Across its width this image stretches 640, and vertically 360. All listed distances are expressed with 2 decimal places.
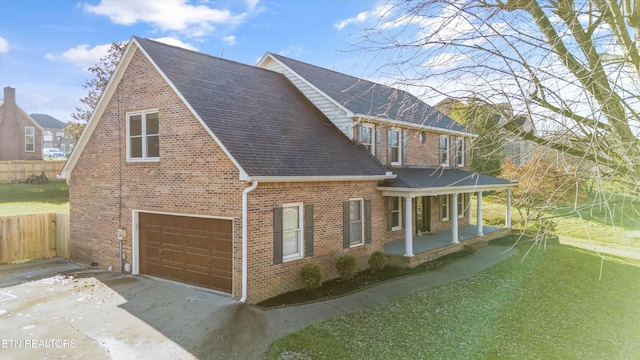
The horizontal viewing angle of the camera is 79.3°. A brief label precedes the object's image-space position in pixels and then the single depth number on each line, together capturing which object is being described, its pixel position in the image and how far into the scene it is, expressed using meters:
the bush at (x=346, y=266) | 12.02
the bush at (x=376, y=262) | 13.18
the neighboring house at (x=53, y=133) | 77.12
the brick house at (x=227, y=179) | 10.37
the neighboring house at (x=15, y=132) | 39.28
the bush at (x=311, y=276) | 10.78
